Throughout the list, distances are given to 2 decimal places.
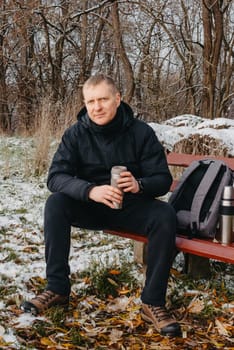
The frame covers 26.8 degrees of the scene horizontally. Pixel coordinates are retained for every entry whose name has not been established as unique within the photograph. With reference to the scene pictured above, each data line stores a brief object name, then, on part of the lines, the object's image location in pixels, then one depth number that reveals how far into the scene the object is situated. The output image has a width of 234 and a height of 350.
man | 2.69
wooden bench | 2.62
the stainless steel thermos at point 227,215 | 2.87
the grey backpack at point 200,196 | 2.94
